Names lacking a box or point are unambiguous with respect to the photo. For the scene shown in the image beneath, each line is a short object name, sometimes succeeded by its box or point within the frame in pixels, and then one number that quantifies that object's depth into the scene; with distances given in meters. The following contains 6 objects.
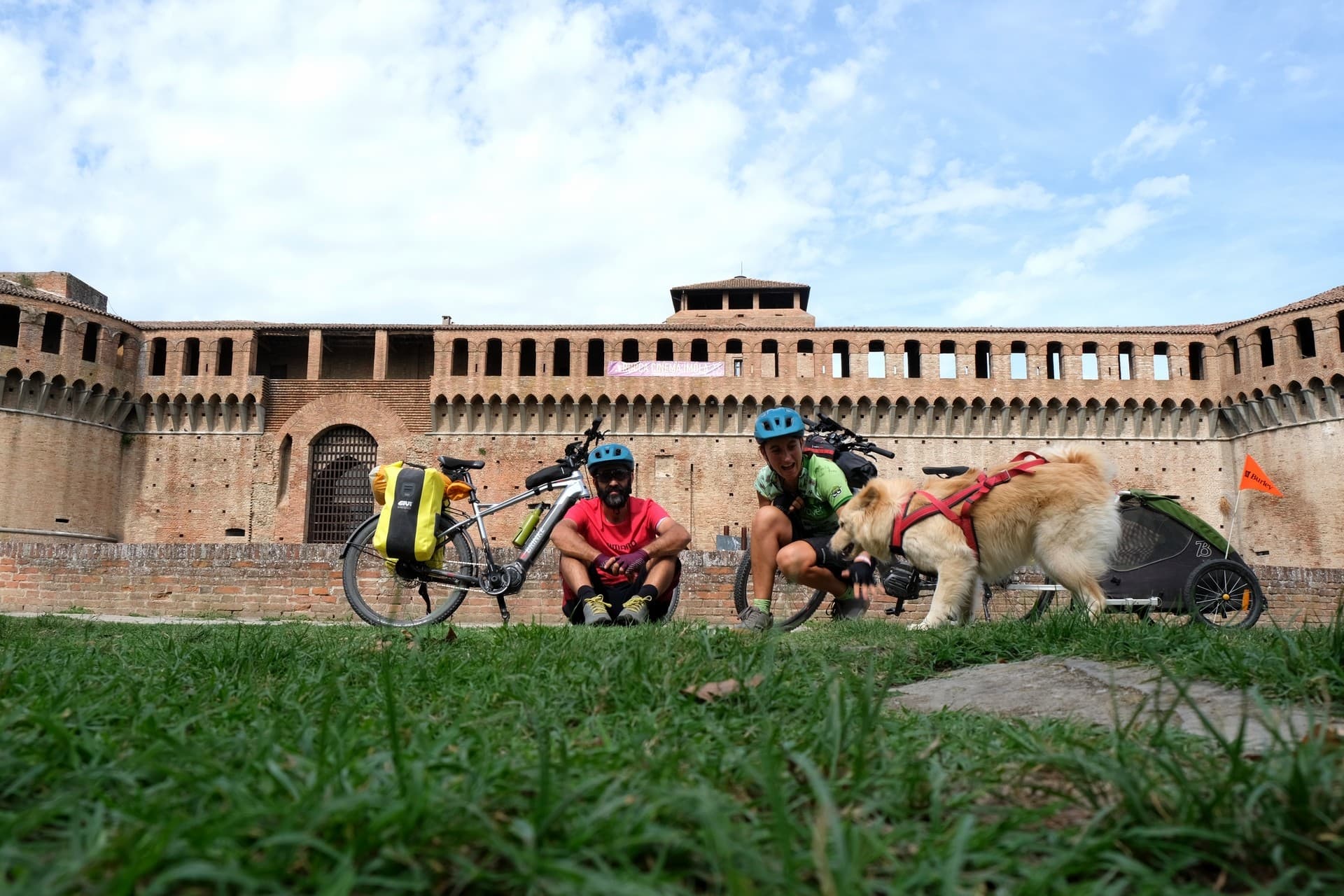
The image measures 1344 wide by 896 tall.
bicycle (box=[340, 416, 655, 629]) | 6.45
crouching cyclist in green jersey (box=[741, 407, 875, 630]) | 4.89
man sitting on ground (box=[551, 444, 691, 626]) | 5.11
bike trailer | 8.62
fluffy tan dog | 4.86
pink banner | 28.27
